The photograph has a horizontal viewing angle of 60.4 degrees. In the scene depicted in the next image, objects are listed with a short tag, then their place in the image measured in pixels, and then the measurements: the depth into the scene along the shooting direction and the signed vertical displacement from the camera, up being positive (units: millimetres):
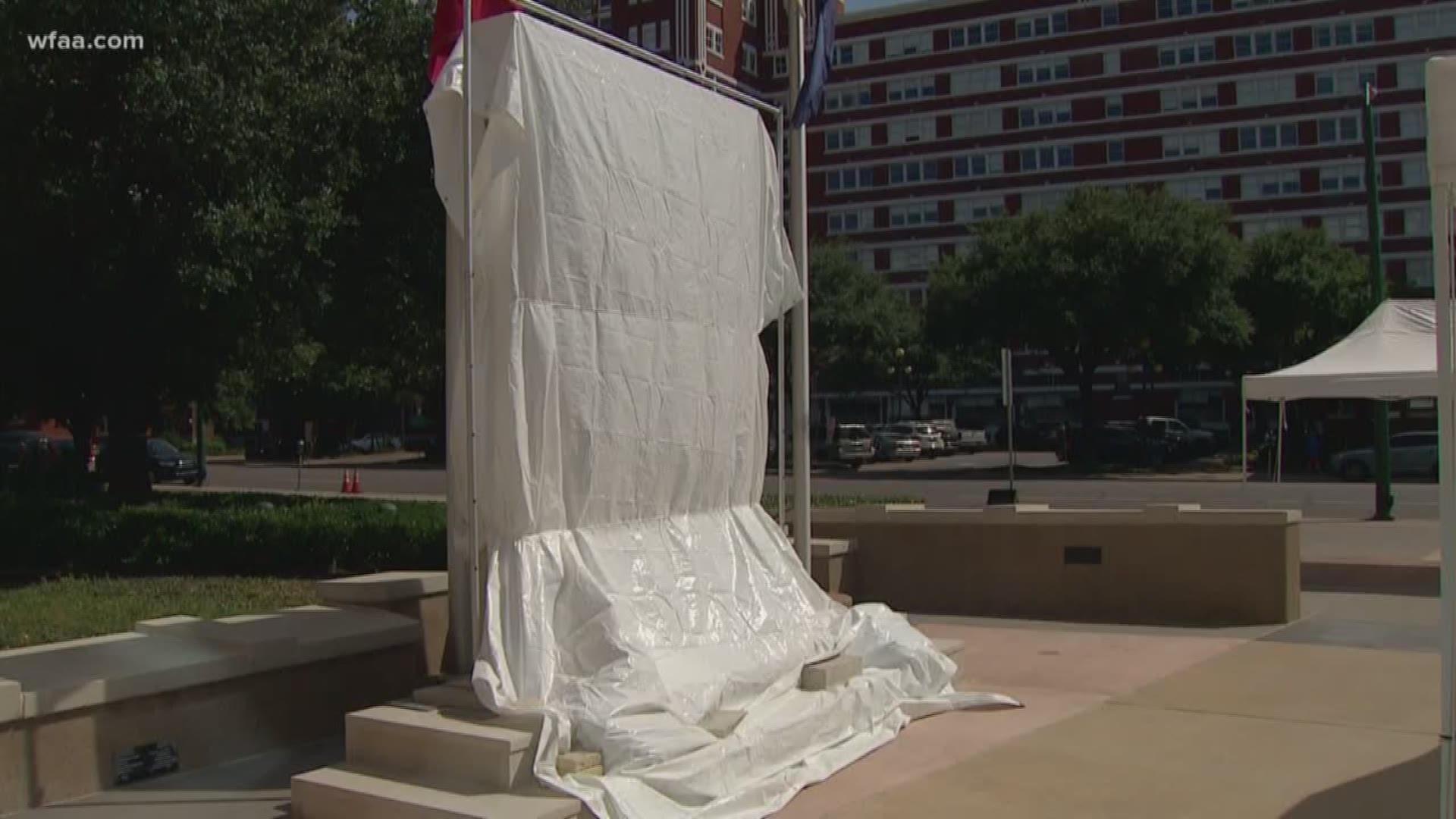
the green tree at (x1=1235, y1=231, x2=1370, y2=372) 46844 +4644
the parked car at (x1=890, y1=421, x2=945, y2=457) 54094 -339
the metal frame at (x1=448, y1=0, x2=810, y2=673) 6398 +832
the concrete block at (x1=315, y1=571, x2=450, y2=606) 7805 -918
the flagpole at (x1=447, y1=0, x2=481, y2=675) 6359 -657
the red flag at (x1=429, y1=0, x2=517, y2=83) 6773 +2280
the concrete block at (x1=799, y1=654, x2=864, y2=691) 7367 -1448
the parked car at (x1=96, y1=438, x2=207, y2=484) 39594 -559
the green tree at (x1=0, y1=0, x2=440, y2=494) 13477 +3063
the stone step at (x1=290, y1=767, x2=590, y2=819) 5168 -1528
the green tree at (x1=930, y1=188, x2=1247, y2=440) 40906 +4721
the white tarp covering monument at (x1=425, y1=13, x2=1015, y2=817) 6148 -152
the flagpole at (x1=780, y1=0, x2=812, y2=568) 9273 +844
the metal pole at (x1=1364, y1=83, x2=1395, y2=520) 20969 +207
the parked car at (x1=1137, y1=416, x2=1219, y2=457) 46594 -491
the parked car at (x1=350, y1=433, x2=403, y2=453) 72750 -25
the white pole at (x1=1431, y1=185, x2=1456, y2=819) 4105 -111
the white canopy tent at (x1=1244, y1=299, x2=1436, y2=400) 15398 +673
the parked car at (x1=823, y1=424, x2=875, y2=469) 48031 -586
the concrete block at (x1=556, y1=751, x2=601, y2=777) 5641 -1472
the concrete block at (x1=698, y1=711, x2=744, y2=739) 6352 -1479
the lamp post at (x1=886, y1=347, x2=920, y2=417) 58688 +2941
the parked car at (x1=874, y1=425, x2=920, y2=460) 50812 -657
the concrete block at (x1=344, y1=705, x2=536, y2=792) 5457 -1382
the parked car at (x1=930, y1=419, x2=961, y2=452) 59844 -264
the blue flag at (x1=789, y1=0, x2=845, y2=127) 9336 +2736
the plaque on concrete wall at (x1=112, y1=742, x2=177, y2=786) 6195 -1582
